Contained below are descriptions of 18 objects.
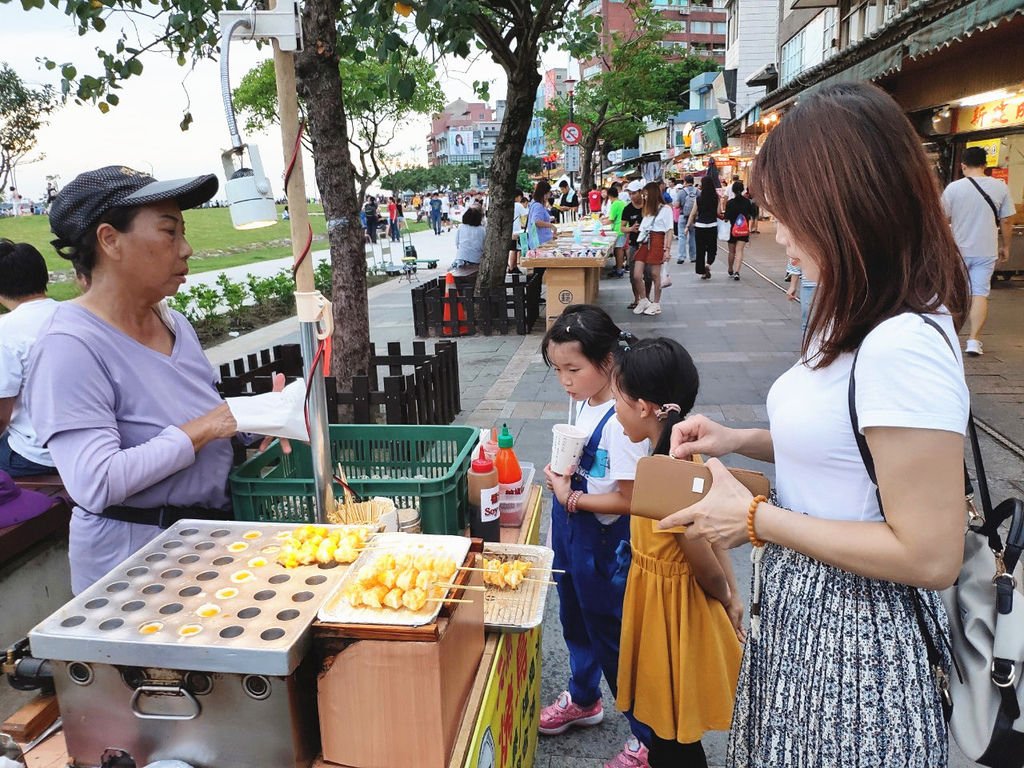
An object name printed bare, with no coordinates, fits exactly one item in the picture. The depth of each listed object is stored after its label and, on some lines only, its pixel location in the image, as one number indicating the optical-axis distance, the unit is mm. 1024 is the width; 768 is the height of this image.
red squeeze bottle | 2512
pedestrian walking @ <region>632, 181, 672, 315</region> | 10609
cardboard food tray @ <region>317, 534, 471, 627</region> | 1337
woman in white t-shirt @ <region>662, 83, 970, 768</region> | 1209
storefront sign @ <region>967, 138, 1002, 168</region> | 11859
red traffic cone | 10336
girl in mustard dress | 2096
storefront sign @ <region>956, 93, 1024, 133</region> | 10125
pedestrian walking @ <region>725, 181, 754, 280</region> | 14062
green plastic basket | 2186
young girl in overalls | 2393
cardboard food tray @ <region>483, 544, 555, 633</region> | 1850
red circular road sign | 18414
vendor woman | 1819
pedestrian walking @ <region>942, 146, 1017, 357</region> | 7203
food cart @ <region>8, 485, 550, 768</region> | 1300
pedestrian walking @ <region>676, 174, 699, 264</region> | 18625
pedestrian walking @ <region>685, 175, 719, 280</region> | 13538
